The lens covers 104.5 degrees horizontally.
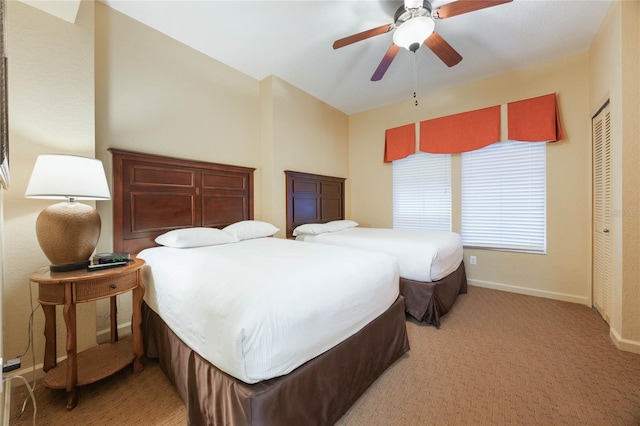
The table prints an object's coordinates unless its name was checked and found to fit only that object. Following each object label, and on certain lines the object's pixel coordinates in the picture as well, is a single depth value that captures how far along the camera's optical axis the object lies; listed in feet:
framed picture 2.69
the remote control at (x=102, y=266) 5.14
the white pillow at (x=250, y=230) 8.62
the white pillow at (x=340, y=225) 11.82
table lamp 4.81
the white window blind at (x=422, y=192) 12.21
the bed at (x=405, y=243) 7.79
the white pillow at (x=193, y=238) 6.86
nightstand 4.61
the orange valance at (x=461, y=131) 10.71
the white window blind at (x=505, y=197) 10.13
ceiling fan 5.76
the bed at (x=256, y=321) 3.34
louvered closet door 7.54
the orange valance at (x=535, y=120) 9.52
